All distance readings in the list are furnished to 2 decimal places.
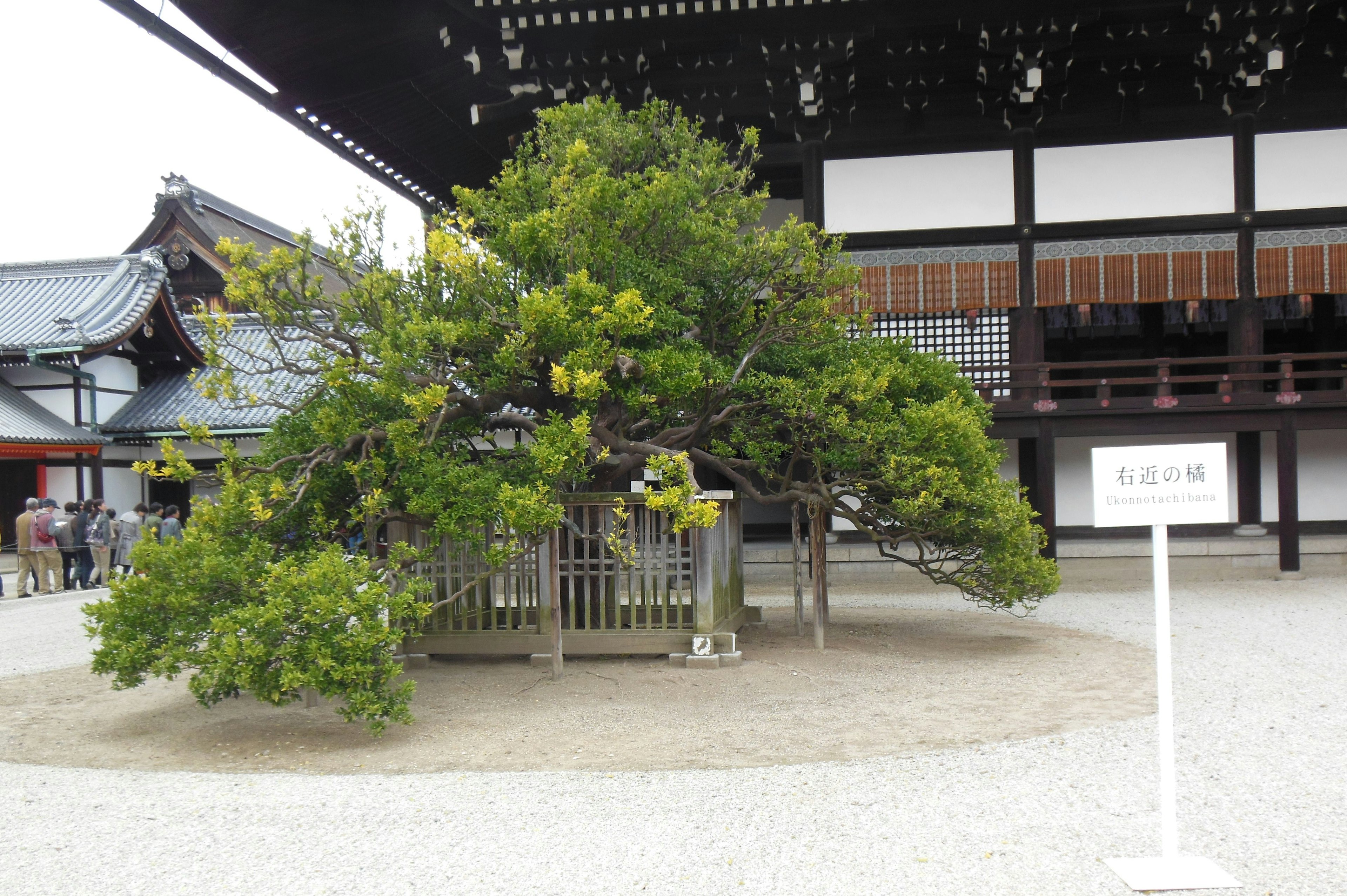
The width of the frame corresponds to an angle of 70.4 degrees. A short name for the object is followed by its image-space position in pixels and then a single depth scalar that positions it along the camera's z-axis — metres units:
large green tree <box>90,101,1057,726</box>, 6.55
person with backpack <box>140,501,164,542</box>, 15.53
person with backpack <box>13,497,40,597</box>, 15.86
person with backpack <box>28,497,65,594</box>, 15.99
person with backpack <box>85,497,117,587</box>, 16.88
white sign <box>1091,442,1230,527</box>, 4.09
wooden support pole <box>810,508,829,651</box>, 9.09
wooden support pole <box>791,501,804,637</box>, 9.59
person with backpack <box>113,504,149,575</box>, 16.09
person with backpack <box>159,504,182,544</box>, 15.34
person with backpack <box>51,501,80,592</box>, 16.30
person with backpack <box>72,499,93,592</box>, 16.72
